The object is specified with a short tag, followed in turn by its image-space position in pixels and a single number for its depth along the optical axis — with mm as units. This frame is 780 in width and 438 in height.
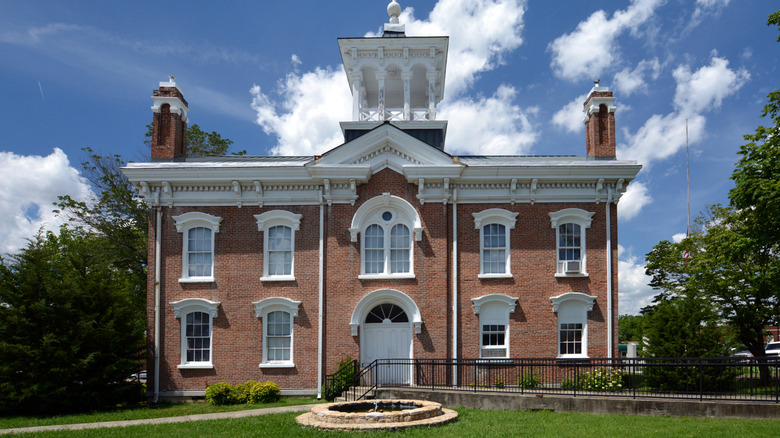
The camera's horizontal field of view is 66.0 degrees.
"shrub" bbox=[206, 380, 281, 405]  18672
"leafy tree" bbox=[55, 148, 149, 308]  28844
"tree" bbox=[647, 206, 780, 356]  22297
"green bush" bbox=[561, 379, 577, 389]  17811
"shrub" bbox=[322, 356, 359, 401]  18516
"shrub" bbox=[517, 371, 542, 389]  17962
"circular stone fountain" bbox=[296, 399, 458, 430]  12984
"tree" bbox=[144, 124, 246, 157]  33875
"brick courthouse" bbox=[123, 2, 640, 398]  19797
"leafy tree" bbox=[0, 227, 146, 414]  17297
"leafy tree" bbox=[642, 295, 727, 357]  17891
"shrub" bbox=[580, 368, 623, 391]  17828
